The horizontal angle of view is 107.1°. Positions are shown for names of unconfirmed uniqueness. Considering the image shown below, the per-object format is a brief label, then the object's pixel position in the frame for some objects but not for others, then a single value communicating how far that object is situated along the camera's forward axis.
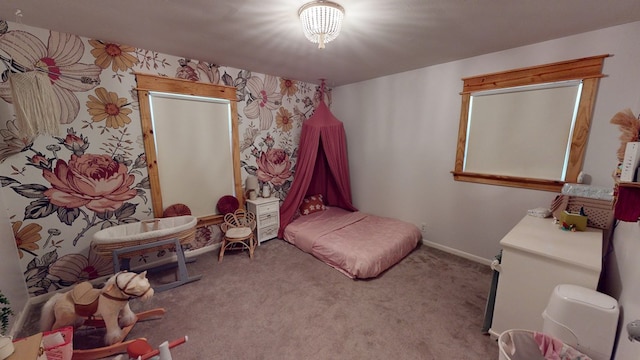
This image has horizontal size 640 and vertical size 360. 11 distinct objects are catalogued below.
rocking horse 1.58
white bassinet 2.08
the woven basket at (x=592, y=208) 1.88
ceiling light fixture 1.56
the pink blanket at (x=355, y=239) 2.52
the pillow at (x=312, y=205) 3.84
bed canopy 3.64
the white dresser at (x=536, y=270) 1.42
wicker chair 2.92
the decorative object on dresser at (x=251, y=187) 3.37
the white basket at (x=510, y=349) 1.18
